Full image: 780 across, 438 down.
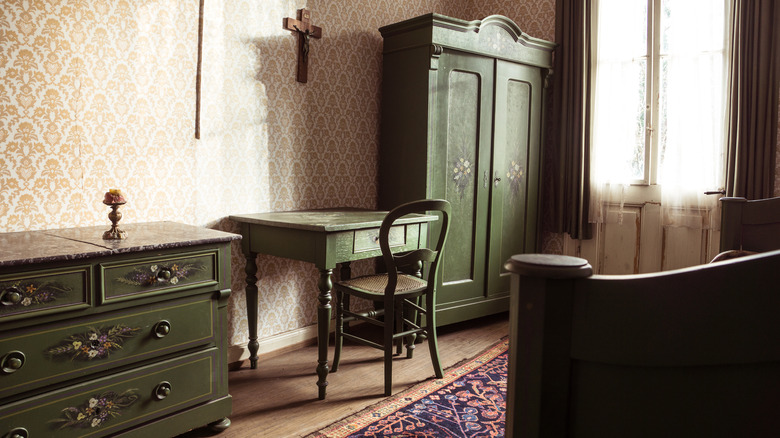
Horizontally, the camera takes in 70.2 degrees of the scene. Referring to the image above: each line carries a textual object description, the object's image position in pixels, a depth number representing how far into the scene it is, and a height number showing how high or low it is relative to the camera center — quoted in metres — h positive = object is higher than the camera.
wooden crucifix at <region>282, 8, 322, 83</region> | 3.10 +0.89
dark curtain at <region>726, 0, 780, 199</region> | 3.25 +0.62
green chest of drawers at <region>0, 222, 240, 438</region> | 1.68 -0.49
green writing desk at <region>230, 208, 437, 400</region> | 2.55 -0.23
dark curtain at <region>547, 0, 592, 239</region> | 3.92 +0.58
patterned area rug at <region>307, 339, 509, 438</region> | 2.28 -0.96
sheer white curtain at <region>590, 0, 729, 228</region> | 3.50 +0.62
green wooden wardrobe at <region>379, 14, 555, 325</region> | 3.35 +0.38
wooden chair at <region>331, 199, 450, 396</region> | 2.55 -0.46
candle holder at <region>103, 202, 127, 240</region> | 2.06 -0.15
